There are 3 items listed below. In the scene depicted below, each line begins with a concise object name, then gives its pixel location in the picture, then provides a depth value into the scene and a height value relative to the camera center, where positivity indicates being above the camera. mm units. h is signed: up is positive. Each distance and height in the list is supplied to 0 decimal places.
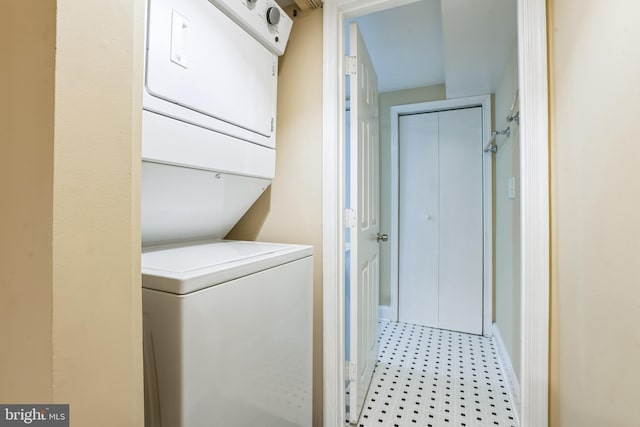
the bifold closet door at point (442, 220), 2777 -41
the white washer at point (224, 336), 693 -338
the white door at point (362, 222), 1573 -40
